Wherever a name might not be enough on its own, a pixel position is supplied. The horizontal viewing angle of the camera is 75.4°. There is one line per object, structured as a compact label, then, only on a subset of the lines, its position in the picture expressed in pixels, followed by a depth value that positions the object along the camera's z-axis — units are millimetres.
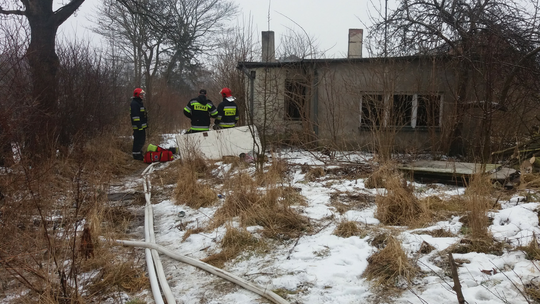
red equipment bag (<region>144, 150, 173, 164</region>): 9070
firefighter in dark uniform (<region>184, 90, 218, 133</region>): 8773
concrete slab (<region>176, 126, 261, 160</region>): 8062
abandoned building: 7094
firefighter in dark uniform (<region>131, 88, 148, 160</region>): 8883
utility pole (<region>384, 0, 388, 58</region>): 8234
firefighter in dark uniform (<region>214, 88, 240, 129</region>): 8844
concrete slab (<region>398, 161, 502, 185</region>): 5707
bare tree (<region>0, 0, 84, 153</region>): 6656
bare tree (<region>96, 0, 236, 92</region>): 22062
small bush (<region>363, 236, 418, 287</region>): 2799
